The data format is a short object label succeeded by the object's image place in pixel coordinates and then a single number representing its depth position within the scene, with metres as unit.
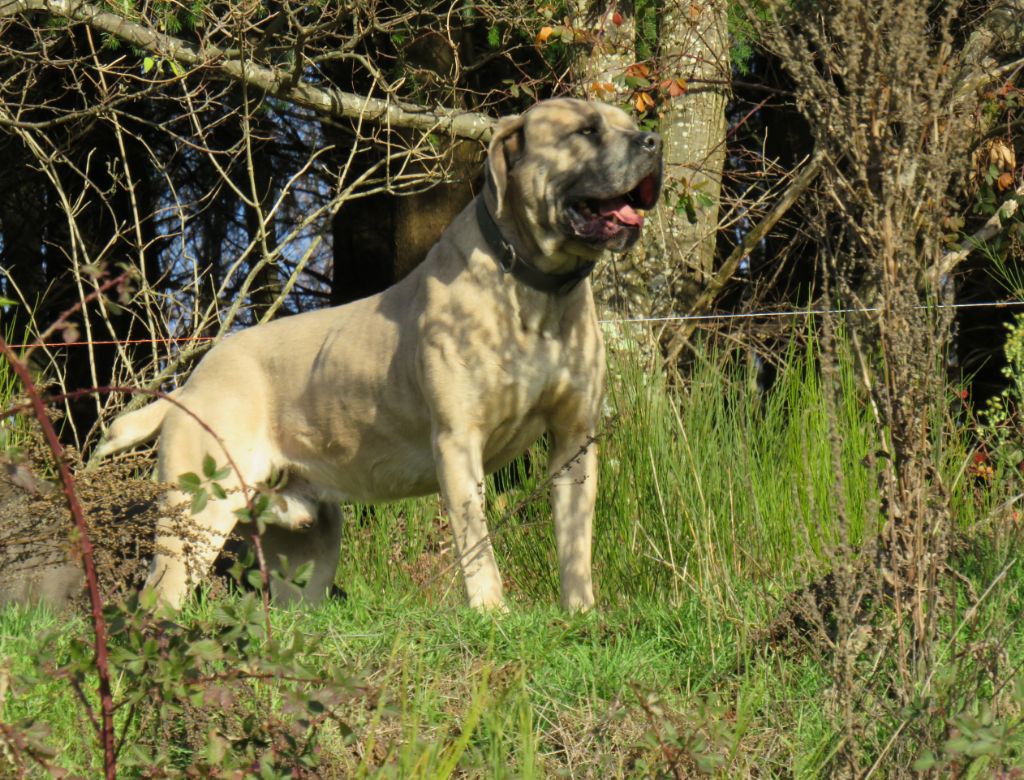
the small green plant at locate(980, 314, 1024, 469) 8.07
